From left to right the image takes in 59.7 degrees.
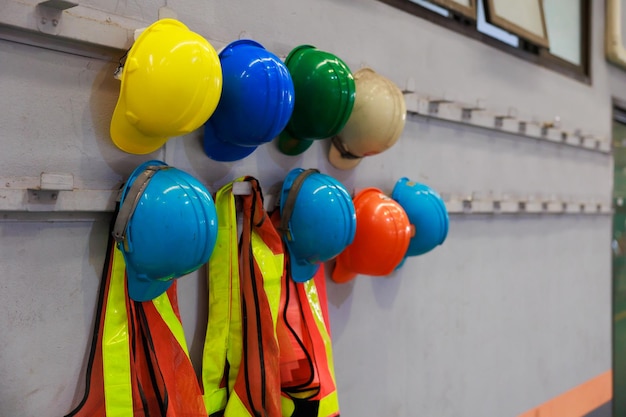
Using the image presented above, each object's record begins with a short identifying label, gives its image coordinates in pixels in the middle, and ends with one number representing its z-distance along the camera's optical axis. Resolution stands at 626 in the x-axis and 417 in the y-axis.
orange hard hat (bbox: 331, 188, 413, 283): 1.34
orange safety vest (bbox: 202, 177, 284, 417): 1.10
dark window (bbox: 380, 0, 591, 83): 1.77
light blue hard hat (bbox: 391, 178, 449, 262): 1.46
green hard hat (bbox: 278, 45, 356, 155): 1.15
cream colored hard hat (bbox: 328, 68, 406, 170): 1.31
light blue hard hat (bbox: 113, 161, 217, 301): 0.91
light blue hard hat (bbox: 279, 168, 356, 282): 1.18
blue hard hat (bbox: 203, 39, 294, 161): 1.01
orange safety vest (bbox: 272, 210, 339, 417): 1.17
